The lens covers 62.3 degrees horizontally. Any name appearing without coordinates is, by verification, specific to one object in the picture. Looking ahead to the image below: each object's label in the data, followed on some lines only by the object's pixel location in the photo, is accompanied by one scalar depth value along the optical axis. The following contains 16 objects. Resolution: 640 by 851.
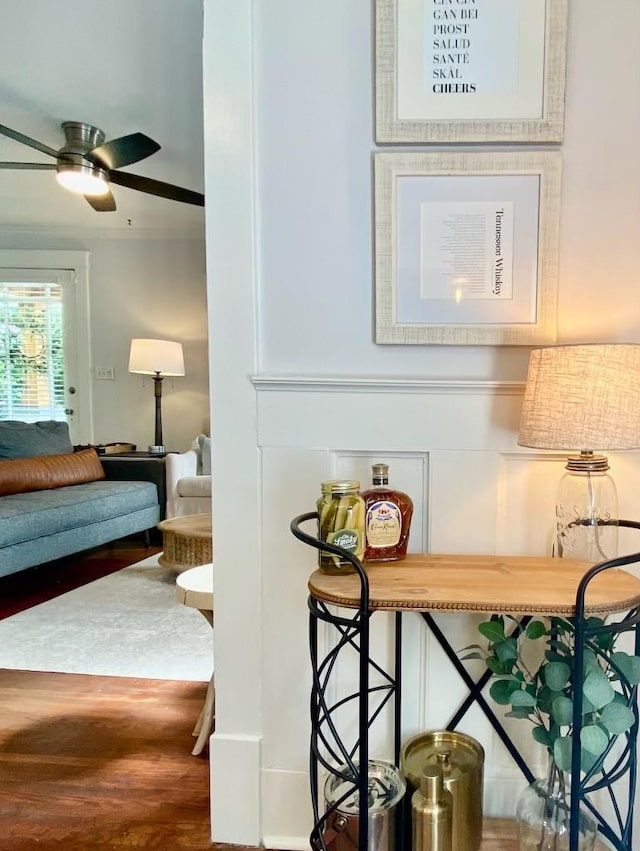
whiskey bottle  1.08
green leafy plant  0.94
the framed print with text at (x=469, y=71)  1.15
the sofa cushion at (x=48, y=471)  3.31
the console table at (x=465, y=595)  0.88
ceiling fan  2.44
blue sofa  2.87
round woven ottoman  2.87
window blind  4.71
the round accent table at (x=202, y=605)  1.55
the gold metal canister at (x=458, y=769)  1.08
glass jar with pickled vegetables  1.01
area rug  2.12
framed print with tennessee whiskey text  1.17
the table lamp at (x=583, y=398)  0.94
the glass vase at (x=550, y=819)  1.05
